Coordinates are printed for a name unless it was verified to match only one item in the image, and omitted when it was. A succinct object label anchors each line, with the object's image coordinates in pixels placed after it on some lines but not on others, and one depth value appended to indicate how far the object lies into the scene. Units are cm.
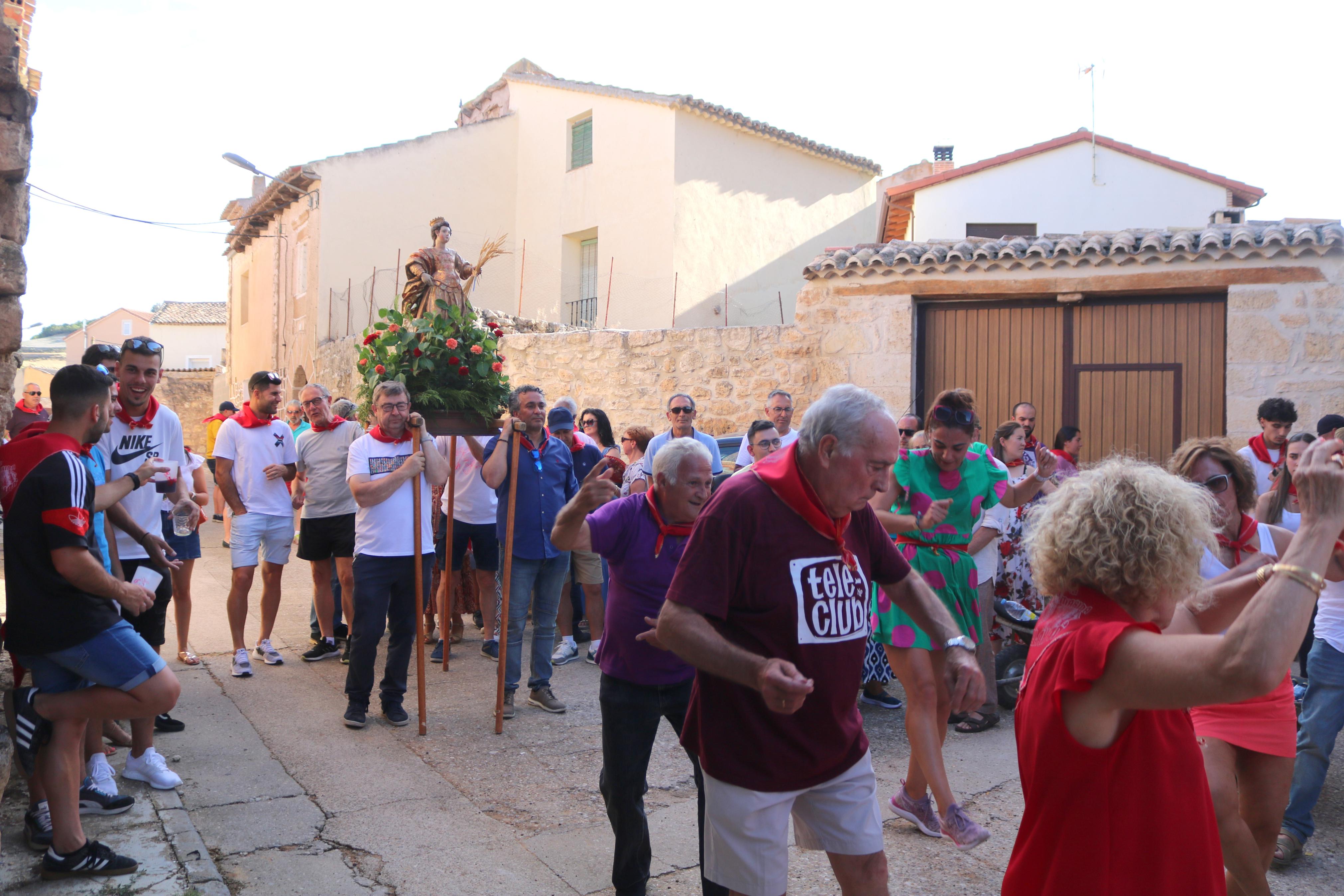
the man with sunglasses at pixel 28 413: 515
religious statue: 757
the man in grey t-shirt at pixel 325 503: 702
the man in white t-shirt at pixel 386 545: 561
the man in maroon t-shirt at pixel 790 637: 249
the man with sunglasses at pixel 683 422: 760
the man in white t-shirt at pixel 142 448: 485
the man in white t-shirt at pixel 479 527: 738
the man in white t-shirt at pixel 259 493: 668
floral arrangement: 577
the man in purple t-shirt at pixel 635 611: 341
